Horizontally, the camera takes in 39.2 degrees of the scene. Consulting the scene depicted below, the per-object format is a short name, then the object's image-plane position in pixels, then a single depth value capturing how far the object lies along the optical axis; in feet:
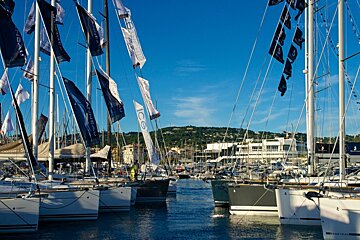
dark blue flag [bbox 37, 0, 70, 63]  98.89
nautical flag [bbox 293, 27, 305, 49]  113.70
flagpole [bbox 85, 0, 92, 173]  114.93
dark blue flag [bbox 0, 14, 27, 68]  80.79
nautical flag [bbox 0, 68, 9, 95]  106.11
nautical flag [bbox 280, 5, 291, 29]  108.88
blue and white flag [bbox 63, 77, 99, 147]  98.53
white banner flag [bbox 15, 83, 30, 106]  121.08
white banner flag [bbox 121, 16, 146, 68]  124.57
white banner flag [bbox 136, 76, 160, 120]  122.11
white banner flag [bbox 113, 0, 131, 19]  127.34
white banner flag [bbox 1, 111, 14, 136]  127.65
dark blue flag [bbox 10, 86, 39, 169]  78.59
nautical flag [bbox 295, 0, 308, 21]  110.52
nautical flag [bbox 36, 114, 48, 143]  120.40
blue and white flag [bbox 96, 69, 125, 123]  111.75
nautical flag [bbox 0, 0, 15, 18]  80.79
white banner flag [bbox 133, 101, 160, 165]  120.37
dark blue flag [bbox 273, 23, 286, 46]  108.37
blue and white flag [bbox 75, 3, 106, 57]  108.58
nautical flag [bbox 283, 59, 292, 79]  112.68
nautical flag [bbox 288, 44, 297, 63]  112.90
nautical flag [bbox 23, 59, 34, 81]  111.34
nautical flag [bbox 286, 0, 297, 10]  109.75
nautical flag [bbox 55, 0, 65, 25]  117.08
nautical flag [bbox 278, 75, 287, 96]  112.47
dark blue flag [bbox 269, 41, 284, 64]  109.09
